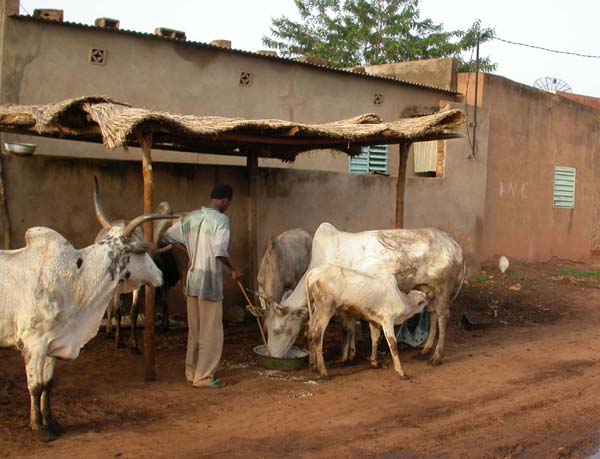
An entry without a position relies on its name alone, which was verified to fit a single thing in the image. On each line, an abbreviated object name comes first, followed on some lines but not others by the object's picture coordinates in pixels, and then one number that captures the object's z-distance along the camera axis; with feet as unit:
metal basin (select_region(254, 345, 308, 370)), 23.62
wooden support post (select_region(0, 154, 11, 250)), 26.66
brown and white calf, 23.39
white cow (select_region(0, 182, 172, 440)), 16.67
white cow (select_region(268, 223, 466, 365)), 25.70
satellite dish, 62.08
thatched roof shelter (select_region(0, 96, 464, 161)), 20.12
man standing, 21.31
